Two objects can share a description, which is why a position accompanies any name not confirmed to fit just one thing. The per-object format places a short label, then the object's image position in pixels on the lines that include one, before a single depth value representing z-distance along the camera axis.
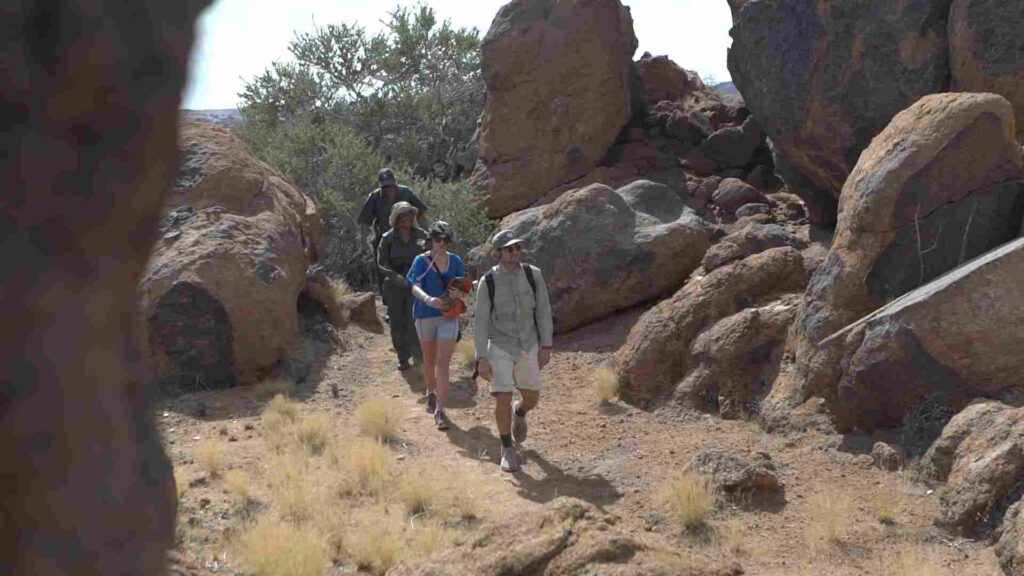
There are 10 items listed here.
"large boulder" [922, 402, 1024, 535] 7.42
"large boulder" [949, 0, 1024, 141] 11.62
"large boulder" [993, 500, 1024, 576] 6.55
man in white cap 9.13
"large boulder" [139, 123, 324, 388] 11.87
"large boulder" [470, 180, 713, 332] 13.30
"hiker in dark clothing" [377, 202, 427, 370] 11.76
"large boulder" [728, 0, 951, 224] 12.20
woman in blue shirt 10.08
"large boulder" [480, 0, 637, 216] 18.09
